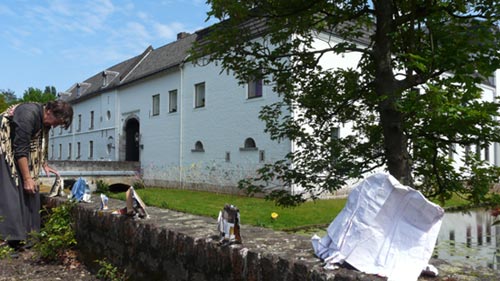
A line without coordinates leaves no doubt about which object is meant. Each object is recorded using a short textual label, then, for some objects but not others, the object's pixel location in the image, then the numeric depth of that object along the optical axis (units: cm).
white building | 1819
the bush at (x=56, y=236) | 415
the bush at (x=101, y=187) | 2138
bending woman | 415
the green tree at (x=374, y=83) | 335
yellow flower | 988
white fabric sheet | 168
